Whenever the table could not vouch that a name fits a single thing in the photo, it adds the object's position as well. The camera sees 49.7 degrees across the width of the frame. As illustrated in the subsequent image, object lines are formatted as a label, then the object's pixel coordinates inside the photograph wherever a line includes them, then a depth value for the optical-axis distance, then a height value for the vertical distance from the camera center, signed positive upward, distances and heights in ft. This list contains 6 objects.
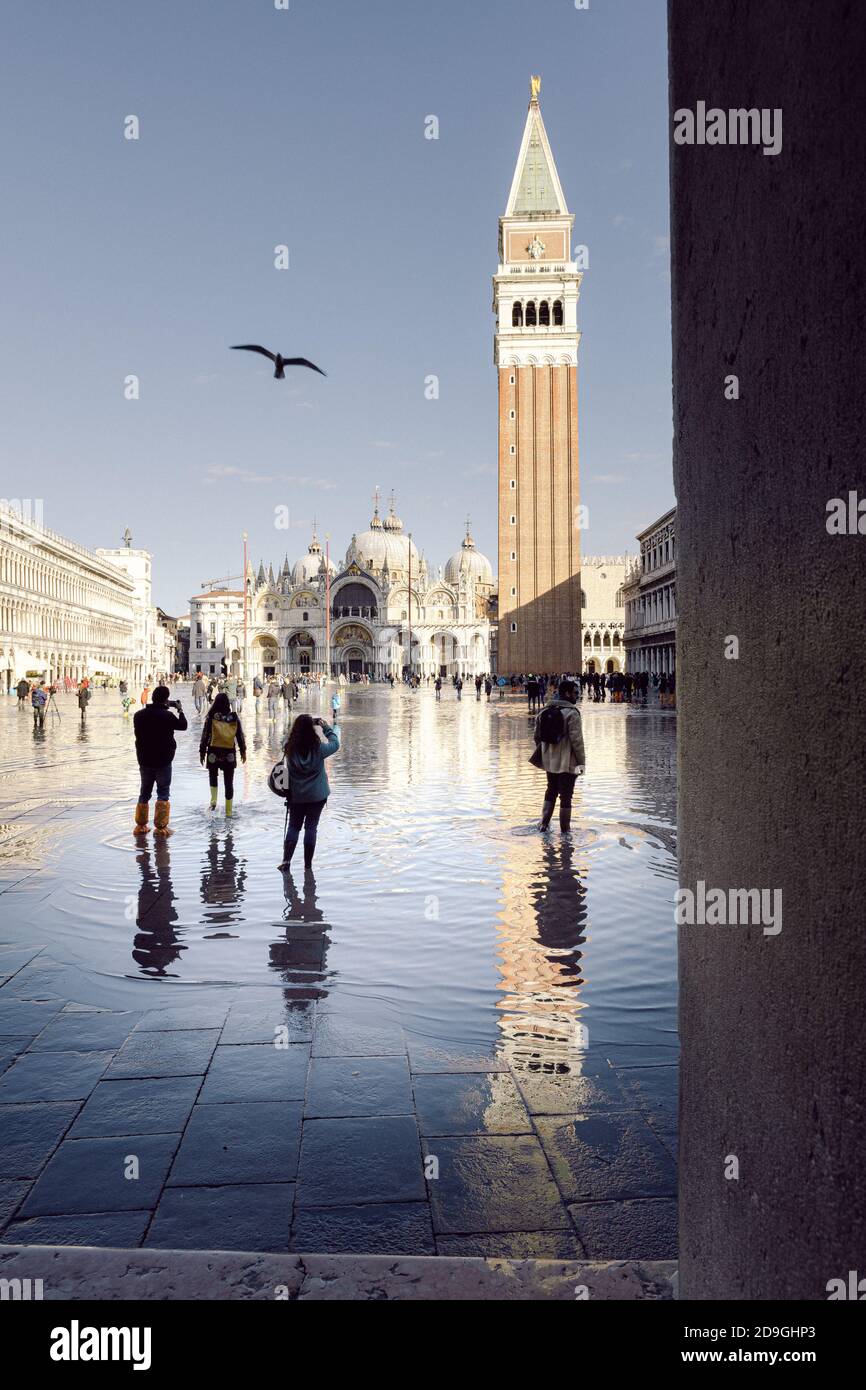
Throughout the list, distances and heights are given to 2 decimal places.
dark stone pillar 4.47 +0.22
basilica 348.18 +26.20
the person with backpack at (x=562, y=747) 29.58 -1.96
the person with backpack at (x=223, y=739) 34.17 -1.82
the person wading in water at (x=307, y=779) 24.68 -2.38
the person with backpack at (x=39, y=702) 82.89 -0.90
